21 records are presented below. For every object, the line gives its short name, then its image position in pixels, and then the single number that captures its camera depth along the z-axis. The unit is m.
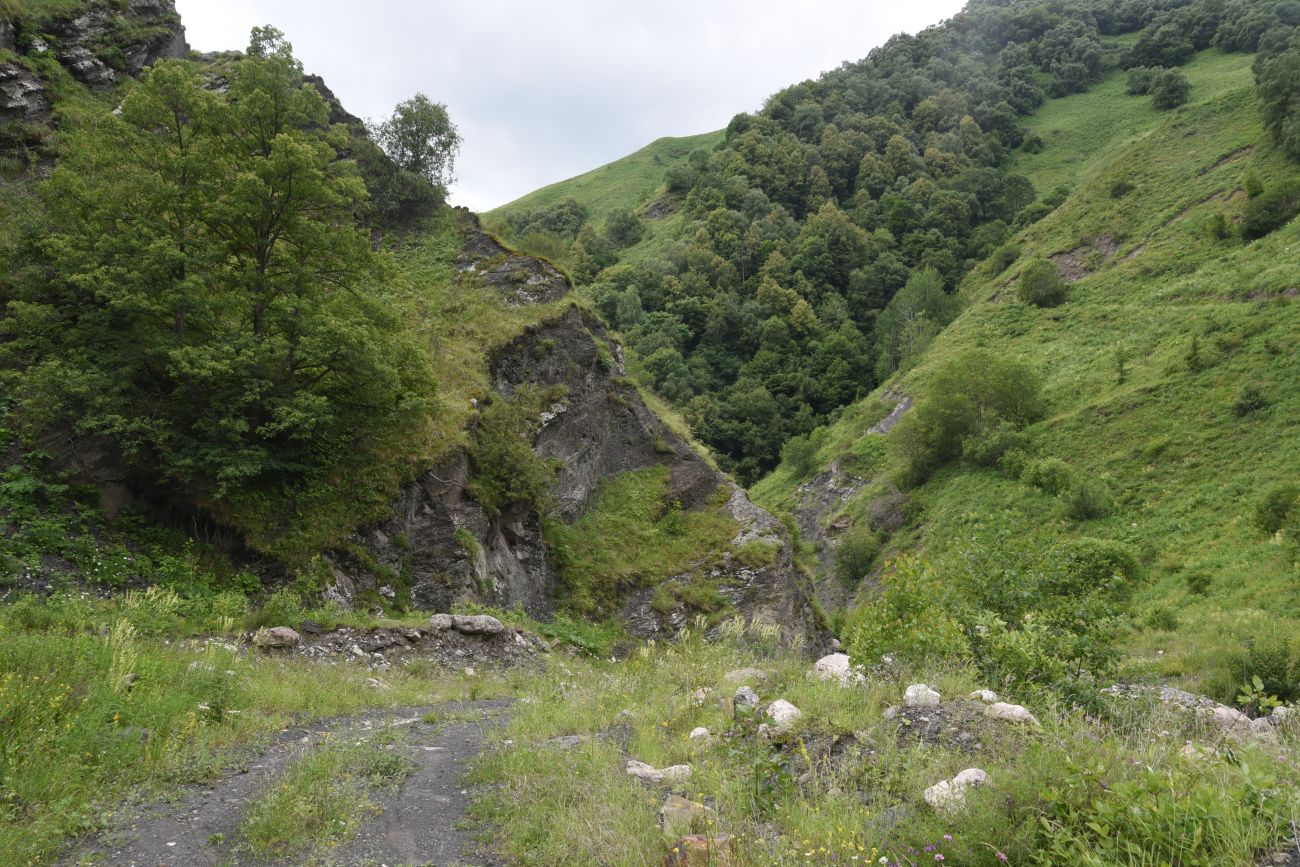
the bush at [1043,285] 62.16
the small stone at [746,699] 6.59
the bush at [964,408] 49.75
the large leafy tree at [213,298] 13.33
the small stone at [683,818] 4.48
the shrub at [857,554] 51.75
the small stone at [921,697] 6.19
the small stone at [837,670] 7.39
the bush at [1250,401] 35.31
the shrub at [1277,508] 27.59
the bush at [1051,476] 40.25
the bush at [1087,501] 37.47
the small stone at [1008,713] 5.51
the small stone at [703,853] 3.99
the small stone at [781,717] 6.03
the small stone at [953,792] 4.15
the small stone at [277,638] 11.53
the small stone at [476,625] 15.01
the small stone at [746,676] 8.22
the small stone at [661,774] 5.78
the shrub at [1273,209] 48.19
